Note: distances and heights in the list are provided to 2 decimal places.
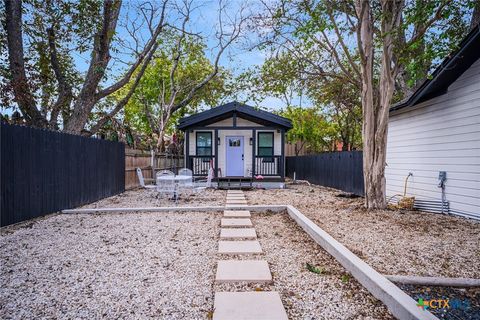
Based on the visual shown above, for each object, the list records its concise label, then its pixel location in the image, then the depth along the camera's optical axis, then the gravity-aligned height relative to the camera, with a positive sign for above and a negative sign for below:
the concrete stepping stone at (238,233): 4.36 -1.14
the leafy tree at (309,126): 19.67 +2.14
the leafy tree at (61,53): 7.87 +3.26
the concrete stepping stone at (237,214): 5.94 -1.14
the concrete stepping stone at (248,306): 2.18 -1.15
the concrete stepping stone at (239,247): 3.69 -1.15
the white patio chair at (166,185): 7.71 -0.68
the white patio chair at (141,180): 8.32 -0.59
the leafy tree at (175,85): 17.16 +4.60
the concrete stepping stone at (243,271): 2.83 -1.14
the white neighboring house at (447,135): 5.60 +0.50
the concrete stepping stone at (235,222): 5.14 -1.14
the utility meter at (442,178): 6.35 -0.44
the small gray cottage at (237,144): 12.22 +0.66
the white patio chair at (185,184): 7.98 -0.69
